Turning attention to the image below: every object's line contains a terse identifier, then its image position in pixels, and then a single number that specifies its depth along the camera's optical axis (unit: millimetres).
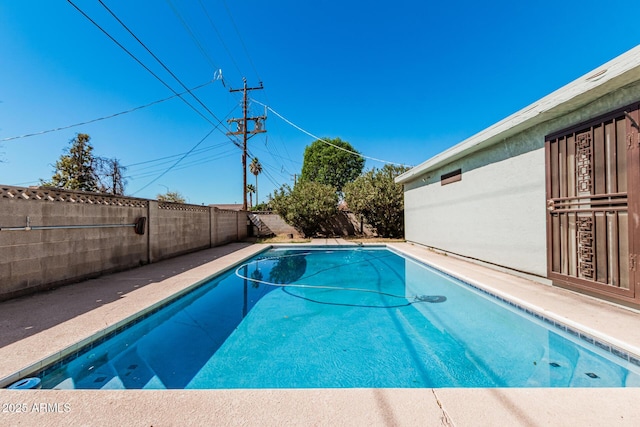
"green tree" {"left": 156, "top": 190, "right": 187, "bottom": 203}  29841
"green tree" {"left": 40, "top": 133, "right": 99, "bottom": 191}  16391
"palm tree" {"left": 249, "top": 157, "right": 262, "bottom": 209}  29000
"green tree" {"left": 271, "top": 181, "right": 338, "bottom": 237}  13492
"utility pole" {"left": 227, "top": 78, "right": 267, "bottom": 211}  14258
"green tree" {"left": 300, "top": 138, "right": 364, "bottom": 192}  25875
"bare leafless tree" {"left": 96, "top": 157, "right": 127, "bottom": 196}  18091
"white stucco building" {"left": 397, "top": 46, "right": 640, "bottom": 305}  3239
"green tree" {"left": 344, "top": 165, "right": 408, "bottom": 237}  13234
